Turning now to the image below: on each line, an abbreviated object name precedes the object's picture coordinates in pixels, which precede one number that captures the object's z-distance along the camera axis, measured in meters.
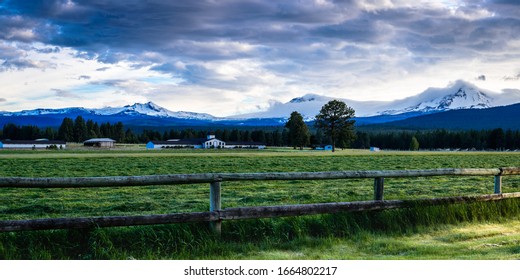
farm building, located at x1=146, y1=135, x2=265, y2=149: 178.66
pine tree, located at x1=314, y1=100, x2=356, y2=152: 122.94
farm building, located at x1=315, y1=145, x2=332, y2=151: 156.65
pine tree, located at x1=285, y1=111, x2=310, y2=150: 139.62
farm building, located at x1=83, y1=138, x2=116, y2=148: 169.38
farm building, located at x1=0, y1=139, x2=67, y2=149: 153.00
